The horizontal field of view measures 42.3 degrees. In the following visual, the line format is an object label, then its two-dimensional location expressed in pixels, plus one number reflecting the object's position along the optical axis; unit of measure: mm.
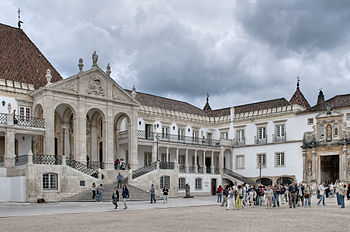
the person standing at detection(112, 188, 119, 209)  20344
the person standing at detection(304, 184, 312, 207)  22750
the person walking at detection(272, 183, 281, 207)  22359
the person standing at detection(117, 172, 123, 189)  27822
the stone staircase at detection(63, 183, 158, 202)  26727
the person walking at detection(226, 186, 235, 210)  20578
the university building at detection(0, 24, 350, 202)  27453
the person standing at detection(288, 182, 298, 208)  21750
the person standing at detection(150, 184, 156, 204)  25391
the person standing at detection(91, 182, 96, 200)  26203
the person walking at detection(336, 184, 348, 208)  20969
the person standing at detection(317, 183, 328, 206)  22909
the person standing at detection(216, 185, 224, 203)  25359
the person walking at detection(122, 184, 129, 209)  20562
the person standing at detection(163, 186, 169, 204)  25109
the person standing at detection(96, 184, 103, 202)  25250
